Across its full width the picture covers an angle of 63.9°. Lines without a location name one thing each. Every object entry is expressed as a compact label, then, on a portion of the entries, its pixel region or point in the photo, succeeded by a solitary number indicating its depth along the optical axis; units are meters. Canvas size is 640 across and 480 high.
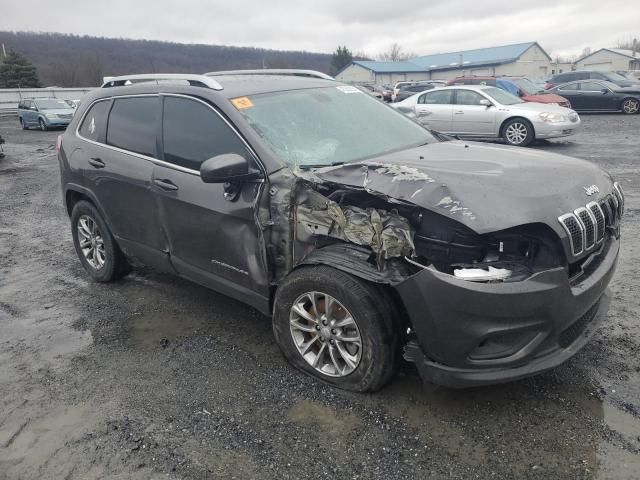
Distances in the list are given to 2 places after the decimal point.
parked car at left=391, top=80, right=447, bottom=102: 25.01
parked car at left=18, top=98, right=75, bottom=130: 23.47
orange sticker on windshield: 3.47
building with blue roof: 62.78
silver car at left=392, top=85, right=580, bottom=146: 12.24
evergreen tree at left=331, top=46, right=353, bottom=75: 91.31
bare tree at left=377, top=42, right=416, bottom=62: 114.50
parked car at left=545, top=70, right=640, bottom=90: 22.03
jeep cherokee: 2.57
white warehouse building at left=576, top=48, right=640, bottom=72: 67.50
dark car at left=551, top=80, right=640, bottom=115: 18.86
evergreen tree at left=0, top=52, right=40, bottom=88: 53.69
